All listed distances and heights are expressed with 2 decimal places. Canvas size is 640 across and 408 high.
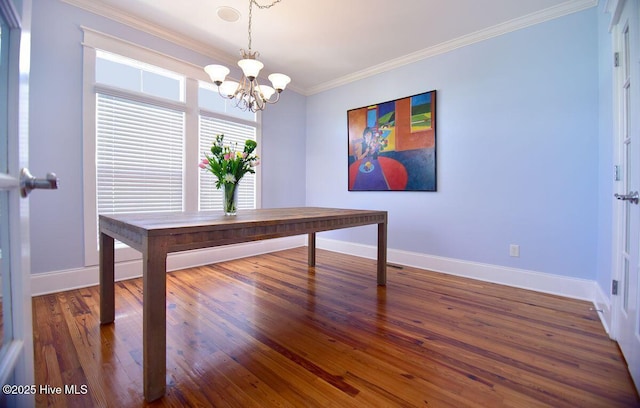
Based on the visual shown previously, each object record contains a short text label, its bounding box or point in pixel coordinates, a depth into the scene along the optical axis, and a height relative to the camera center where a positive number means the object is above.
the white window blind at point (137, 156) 2.71 +0.48
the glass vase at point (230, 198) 1.95 +0.03
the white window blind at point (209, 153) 3.45 +0.59
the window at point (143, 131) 2.64 +0.76
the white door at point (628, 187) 1.29 +0.08
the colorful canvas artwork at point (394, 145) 3.30 +0.74
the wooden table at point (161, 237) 1.23 -0.19
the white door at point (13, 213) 0.62 -0.03
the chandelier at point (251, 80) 2.20 +1.04
